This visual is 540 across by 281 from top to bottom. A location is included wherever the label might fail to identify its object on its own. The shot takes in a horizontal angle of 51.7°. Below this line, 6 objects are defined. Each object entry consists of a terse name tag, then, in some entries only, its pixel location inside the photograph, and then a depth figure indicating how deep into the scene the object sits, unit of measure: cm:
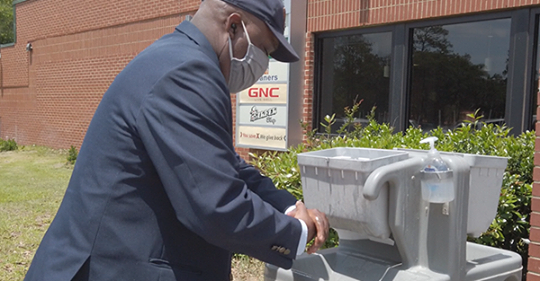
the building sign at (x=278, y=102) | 913
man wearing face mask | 164
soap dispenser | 236
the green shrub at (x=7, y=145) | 1716
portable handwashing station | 233
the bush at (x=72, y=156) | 1361
